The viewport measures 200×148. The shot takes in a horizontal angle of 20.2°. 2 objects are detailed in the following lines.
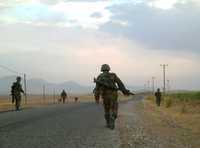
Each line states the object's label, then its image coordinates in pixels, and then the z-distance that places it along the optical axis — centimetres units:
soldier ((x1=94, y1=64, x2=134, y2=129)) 1914
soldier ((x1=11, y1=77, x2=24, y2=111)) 3506
